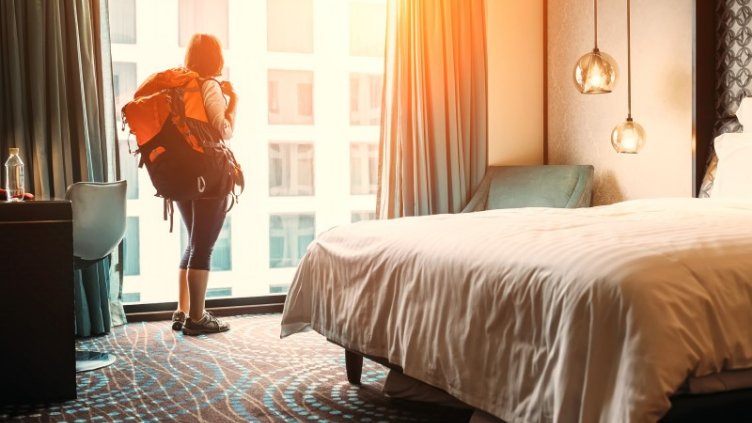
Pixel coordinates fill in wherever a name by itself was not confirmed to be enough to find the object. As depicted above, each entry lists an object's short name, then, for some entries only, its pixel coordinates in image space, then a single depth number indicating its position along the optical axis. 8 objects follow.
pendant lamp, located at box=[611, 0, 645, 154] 3.92
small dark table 2.68
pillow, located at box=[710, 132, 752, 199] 3.07
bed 1.48
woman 3.81
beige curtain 4.81
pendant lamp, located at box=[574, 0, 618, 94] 3.93
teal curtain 3.88
